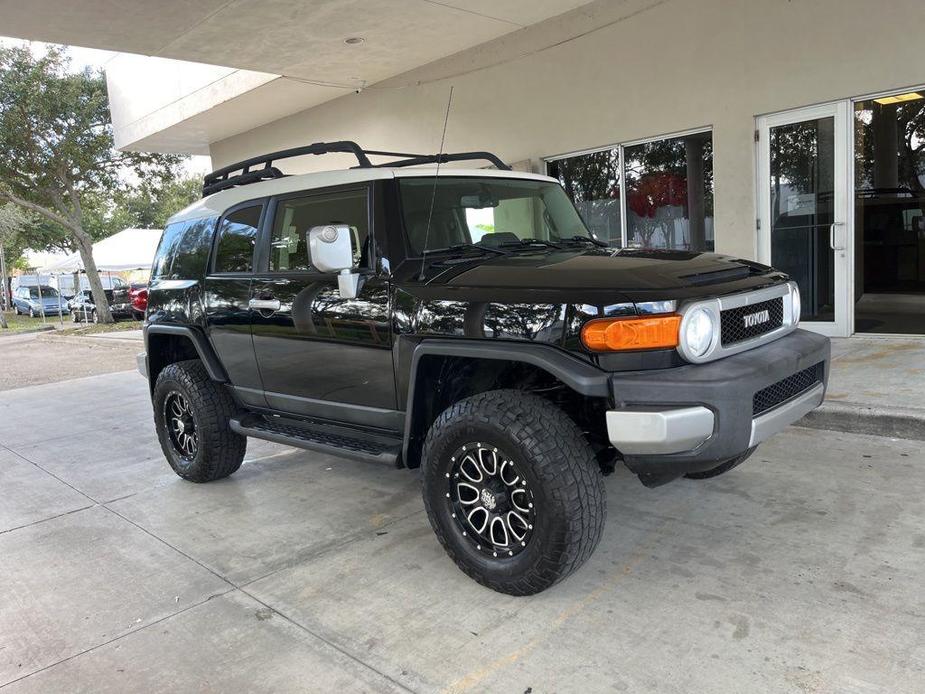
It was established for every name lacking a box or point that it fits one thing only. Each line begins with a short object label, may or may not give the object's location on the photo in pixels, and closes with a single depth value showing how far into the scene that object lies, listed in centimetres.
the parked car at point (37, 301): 3275
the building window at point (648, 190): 880
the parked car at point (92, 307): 2433
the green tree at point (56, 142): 1989
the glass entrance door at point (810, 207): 764
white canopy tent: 2645
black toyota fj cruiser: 276
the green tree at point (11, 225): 3619
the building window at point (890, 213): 762
